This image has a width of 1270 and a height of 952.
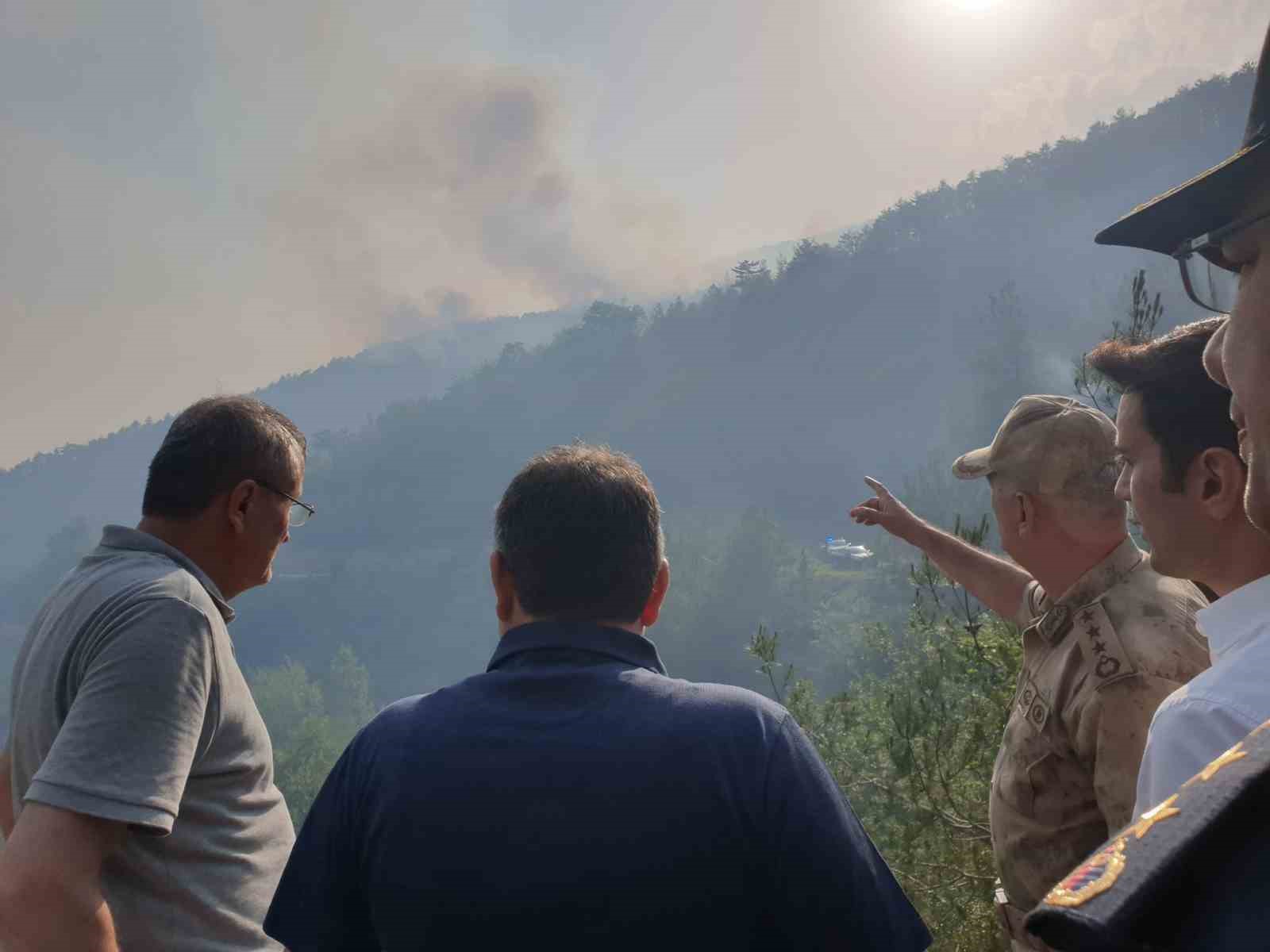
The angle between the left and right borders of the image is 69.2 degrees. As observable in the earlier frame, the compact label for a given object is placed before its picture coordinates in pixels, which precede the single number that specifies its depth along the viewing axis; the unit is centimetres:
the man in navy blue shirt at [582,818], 142
